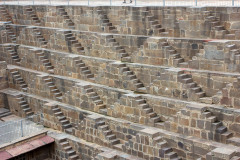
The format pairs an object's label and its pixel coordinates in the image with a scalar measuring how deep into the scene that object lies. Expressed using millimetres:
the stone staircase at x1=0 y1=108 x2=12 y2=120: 26672
